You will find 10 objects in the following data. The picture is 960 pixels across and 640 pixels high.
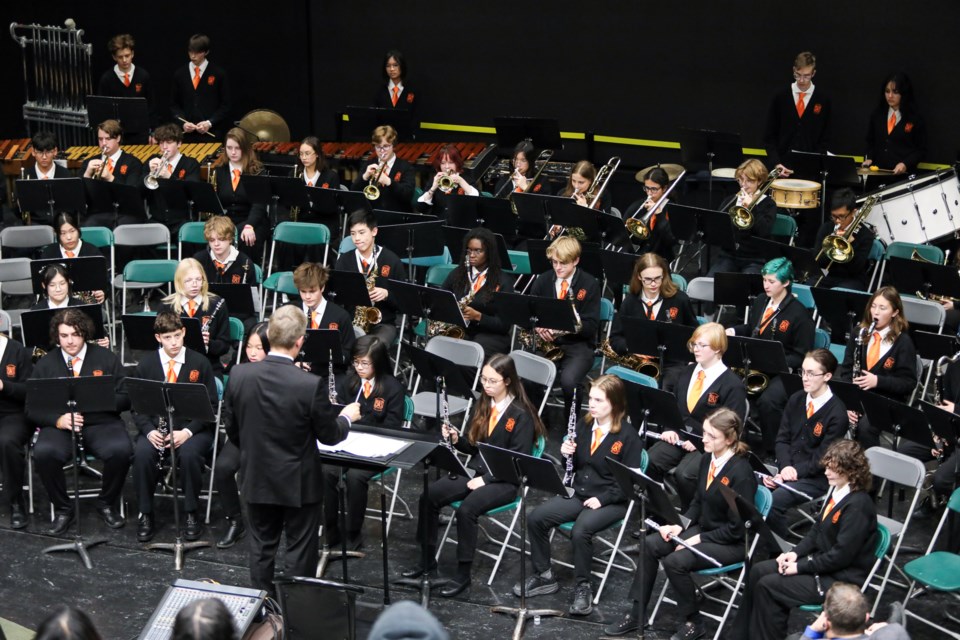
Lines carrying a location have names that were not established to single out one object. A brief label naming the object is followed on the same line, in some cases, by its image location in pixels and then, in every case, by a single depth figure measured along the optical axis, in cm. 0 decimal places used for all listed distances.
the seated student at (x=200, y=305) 926
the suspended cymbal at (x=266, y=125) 1438
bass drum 1113
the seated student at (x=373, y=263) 1011
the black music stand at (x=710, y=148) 1194
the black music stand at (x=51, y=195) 1133
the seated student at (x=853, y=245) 1053
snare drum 1128
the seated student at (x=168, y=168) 1212
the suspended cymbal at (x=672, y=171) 1282
